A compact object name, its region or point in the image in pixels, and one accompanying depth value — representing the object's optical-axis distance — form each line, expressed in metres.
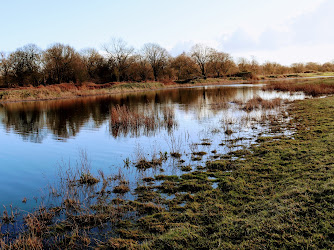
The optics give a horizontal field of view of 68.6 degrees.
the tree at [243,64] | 105.56
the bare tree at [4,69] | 59.88
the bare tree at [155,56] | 87.69
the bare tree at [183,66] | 92.06
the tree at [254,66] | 100.78
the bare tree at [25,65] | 60.66
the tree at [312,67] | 105.39
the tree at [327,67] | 102.23
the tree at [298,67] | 102.79
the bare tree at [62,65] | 63.44
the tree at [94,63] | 78.69
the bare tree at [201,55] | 94.81
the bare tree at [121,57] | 79.19
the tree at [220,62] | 94.44
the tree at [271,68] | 103.06
